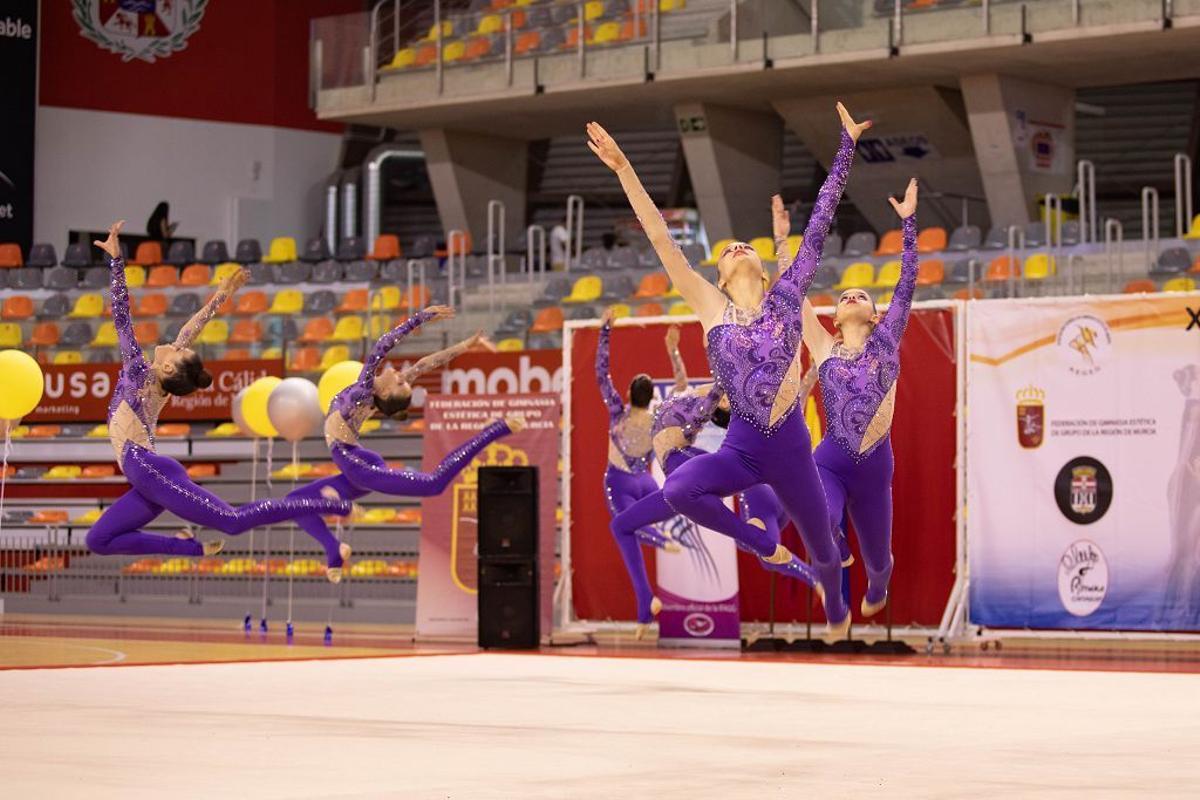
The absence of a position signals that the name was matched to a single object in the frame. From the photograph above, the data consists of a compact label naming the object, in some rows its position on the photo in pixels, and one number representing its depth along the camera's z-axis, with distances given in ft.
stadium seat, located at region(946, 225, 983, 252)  64.64
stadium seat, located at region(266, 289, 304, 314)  74.43
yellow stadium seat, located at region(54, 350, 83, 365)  72.02
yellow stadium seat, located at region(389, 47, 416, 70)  80.89
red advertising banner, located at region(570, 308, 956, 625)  42.52
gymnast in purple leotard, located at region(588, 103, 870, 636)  27.91
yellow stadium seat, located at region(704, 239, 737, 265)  67.15
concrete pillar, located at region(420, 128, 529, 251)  86.79
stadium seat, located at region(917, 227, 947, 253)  64.49
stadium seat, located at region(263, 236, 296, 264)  81.05
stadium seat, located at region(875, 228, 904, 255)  64.49
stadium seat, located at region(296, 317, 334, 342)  70.13
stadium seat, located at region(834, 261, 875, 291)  61.00
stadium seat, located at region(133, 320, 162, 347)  72.64
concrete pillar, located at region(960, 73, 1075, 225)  72.28
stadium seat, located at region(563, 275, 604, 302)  67.56
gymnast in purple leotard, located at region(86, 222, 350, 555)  40.24
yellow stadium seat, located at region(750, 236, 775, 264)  66.28
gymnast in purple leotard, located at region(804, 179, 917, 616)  33.45
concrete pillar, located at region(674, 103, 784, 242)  79.20
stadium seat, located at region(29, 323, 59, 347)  74.38
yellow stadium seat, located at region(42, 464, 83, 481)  68.59
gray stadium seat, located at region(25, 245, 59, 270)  80.43
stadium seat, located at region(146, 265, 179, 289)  77.92
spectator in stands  86.48
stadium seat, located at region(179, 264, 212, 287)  77.82
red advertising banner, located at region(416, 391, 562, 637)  46.55
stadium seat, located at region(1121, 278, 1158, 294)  55.93
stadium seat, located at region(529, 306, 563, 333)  65.26
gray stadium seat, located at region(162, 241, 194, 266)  81.20
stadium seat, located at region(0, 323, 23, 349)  73.31
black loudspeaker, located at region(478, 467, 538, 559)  43.16
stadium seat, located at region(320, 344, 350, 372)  67.72
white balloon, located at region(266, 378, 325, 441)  49.88
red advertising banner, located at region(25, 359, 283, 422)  68.13
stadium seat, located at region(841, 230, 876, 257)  65.87
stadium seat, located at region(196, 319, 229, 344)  72.64
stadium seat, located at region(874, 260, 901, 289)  58.95
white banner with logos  40.16
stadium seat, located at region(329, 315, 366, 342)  69.56
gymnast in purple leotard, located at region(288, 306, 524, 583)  42.93
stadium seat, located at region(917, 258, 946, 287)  61.35
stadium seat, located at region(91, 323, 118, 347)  72.95
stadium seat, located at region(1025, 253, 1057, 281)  58.70
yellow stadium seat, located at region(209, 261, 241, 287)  76.54
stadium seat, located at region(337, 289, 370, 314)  72.23
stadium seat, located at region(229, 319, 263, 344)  71.51
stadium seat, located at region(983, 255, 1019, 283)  58.95
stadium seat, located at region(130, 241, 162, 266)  81.66
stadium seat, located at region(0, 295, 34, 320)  76.54
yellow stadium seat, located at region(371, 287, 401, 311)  69.67
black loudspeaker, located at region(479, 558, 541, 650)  43.14
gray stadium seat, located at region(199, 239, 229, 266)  80.89
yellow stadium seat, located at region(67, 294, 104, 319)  75.66
